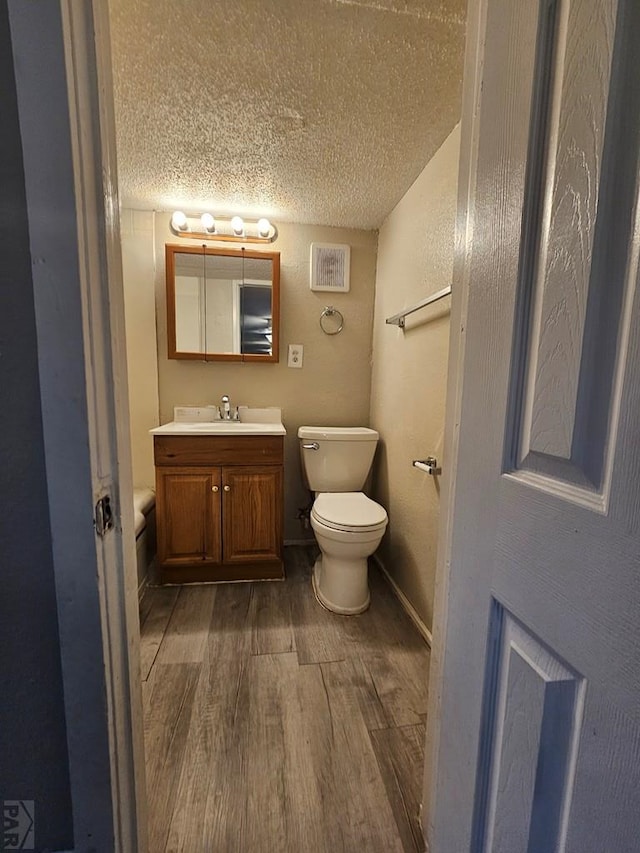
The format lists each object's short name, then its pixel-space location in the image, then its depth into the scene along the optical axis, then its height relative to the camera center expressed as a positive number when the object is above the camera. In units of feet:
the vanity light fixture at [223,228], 6.64 +2.86
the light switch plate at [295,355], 7.33 +0.43
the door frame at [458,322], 1.90 +0.35
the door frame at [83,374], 1.52 -0.02
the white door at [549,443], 1.05 -0.24
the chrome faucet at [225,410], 7.14 -0.74
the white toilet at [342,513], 5.22 -2.15
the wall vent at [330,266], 7.15 +2.27
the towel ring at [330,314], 7.35 +1.29
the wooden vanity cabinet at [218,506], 5.90 -2.29
